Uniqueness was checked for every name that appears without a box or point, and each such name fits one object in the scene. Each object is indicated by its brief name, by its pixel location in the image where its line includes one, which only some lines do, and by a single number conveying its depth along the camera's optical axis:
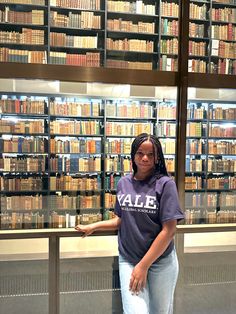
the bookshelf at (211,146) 3.12
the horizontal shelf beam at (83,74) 1.66
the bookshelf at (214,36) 2.58
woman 1.06
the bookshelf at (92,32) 2.21
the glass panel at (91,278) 1.45
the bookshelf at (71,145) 2.70
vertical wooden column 1.74
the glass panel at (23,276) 1.43
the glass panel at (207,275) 1.56
